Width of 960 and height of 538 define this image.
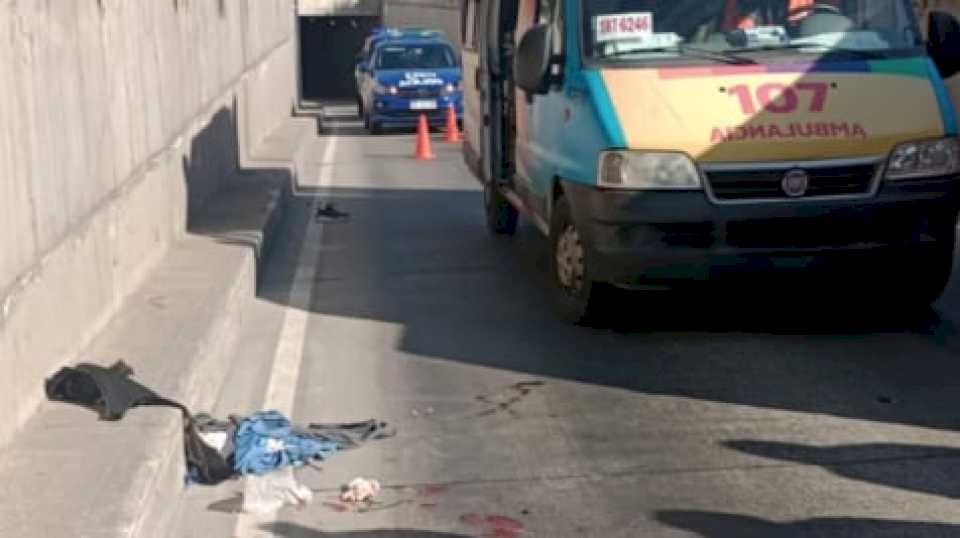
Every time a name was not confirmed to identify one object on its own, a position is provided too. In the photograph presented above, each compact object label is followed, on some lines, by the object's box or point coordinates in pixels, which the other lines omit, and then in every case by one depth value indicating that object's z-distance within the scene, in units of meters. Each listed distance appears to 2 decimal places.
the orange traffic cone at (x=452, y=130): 25.73
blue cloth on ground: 6.39
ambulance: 8.38
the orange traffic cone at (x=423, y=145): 22.53
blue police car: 27.97
